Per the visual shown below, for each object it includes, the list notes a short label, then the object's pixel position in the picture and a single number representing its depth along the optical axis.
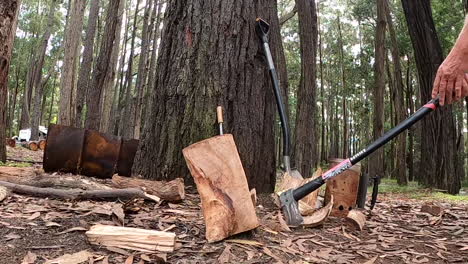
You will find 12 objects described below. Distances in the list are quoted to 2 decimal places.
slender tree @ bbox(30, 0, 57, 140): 19.41
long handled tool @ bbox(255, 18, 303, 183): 3.43
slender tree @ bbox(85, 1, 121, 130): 10.69
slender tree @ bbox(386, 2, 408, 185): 16.64
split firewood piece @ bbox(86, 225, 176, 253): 2.12
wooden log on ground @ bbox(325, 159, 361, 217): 3.61
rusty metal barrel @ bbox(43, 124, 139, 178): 4.23
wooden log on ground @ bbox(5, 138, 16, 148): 16.31
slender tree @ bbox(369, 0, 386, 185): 13.20
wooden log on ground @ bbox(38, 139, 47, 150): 17.77
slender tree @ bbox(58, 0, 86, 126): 11.45
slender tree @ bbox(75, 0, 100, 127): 11.14
